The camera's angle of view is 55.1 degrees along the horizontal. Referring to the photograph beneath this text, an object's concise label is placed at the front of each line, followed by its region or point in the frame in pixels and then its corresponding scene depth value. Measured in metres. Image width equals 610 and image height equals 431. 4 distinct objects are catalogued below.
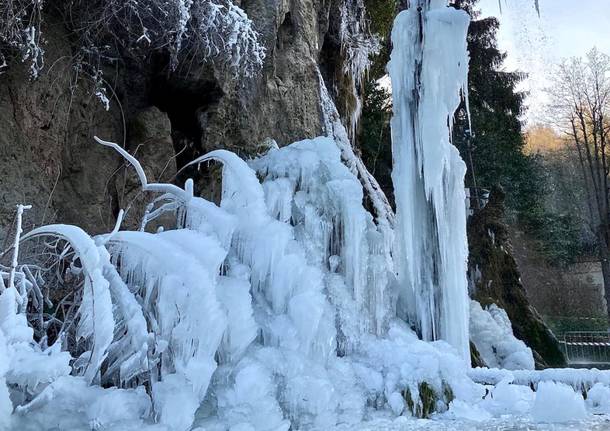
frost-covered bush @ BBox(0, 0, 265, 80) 4.86
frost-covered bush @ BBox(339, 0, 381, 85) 9.55
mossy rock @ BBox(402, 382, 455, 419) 4.18
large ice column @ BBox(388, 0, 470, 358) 5.87
